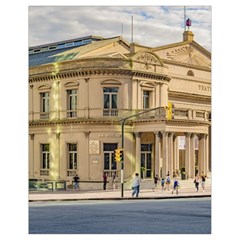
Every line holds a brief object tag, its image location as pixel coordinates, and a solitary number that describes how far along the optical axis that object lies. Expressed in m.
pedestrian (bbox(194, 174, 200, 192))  35.62
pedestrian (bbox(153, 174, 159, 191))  37.53
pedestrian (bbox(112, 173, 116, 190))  38.12
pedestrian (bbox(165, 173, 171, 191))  37.34
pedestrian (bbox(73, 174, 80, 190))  38.89
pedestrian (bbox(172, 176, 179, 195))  35.64
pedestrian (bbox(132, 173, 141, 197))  34.33
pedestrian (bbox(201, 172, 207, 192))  36.19
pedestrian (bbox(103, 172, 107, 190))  38.31
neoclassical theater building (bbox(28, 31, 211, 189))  39.53
